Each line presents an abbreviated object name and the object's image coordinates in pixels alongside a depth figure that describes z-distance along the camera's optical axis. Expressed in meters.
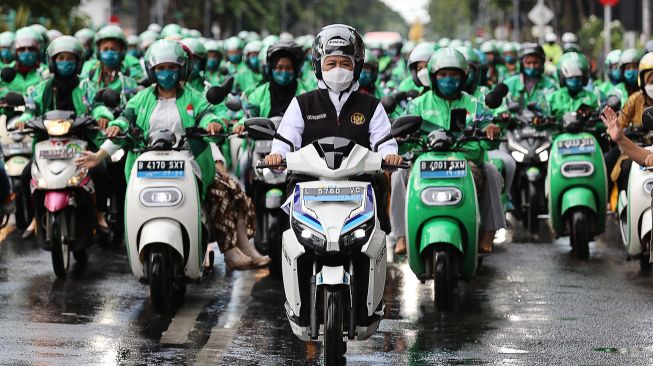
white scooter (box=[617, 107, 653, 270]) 21.14
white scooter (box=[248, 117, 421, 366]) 14.20
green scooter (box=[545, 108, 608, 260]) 23.59
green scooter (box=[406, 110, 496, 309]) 18.81
